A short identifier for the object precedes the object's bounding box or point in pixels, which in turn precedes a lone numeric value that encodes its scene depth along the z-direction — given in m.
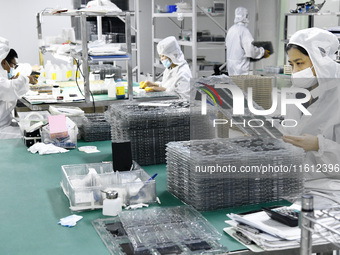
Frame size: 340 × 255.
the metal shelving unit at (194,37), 6.80
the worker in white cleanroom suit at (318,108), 2.22
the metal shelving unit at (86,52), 4.32
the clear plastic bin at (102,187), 1.97
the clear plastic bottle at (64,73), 6.01
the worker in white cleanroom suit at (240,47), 7.07
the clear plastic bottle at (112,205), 1.89
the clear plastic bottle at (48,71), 6.01
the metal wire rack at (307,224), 1.18
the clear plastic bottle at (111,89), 4.75
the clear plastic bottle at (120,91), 4.70
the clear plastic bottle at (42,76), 5.89
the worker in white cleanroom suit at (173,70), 5.14
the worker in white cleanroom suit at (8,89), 4.41
